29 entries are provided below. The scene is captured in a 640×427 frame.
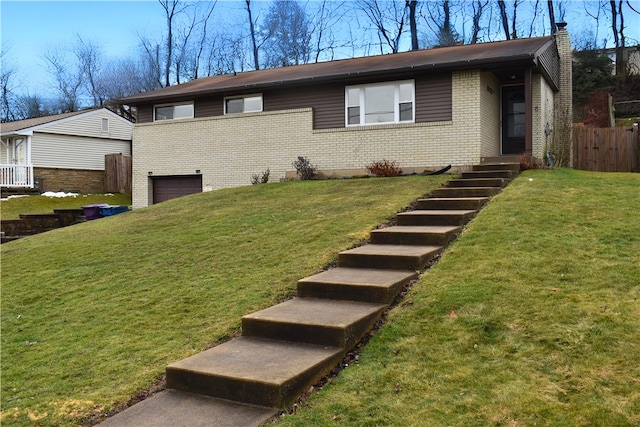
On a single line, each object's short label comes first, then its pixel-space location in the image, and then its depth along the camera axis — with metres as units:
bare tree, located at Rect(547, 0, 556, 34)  34.56
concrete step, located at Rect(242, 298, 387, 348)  4.63
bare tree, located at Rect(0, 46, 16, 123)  47.59
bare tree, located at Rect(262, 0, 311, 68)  38.22
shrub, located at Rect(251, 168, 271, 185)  17.52
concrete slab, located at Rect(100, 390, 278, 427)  3.73
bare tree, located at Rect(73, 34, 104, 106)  48.50
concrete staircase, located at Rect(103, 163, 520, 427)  3.89
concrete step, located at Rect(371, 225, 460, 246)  7.11
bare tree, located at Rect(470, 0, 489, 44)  35.59
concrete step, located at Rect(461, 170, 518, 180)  12.58
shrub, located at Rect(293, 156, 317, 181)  16.78
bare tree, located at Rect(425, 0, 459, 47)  34.66
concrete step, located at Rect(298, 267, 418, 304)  5.41
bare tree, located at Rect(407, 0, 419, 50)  34.74
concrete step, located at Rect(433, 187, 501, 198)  10.37
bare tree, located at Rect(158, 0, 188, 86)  40.25
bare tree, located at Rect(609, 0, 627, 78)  34.38
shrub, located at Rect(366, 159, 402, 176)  15.21
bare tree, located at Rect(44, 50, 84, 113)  48.38
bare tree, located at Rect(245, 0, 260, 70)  39.12
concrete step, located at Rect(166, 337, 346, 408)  3.91
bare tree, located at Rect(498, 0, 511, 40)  35.09
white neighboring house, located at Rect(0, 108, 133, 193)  29.08
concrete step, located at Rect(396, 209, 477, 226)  8.12
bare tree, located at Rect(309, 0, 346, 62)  38.34
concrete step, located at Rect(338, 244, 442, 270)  6.26
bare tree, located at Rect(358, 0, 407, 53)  35.94
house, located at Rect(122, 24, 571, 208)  15.11
